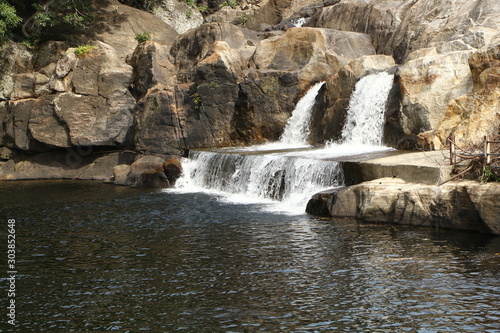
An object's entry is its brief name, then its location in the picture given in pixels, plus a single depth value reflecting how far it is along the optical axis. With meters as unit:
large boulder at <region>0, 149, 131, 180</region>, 32.19
